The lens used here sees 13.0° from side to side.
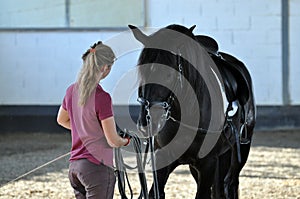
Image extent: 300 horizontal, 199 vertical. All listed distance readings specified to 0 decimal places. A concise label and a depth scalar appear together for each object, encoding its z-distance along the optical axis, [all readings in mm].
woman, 7654
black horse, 8279
